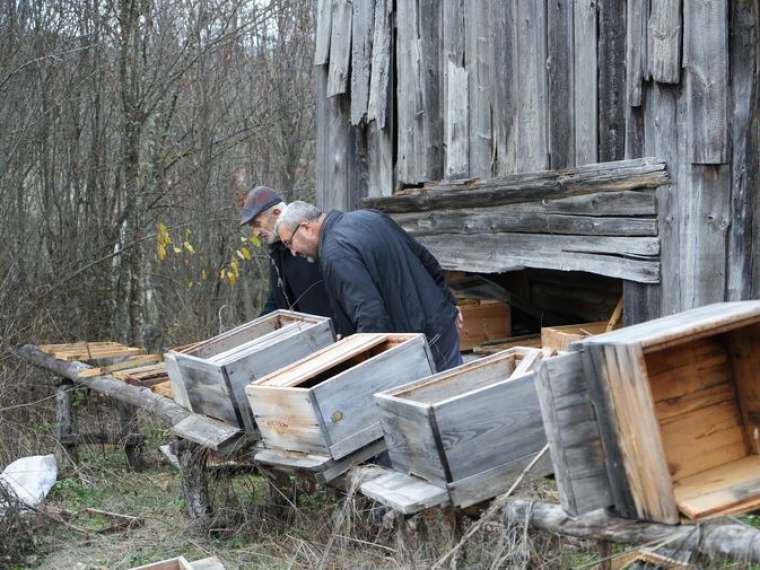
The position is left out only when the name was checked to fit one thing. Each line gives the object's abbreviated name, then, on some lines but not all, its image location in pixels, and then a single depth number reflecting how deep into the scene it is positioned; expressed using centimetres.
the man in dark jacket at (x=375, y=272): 536
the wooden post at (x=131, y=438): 765
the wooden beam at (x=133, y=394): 521
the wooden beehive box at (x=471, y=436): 378
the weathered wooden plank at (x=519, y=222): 597
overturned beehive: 289
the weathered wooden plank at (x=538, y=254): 592
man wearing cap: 677
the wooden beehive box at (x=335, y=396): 456
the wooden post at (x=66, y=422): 780
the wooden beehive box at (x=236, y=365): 532
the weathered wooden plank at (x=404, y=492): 375
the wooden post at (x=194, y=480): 581
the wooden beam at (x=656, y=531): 273
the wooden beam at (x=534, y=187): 578
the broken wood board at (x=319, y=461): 456
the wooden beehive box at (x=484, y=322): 825
